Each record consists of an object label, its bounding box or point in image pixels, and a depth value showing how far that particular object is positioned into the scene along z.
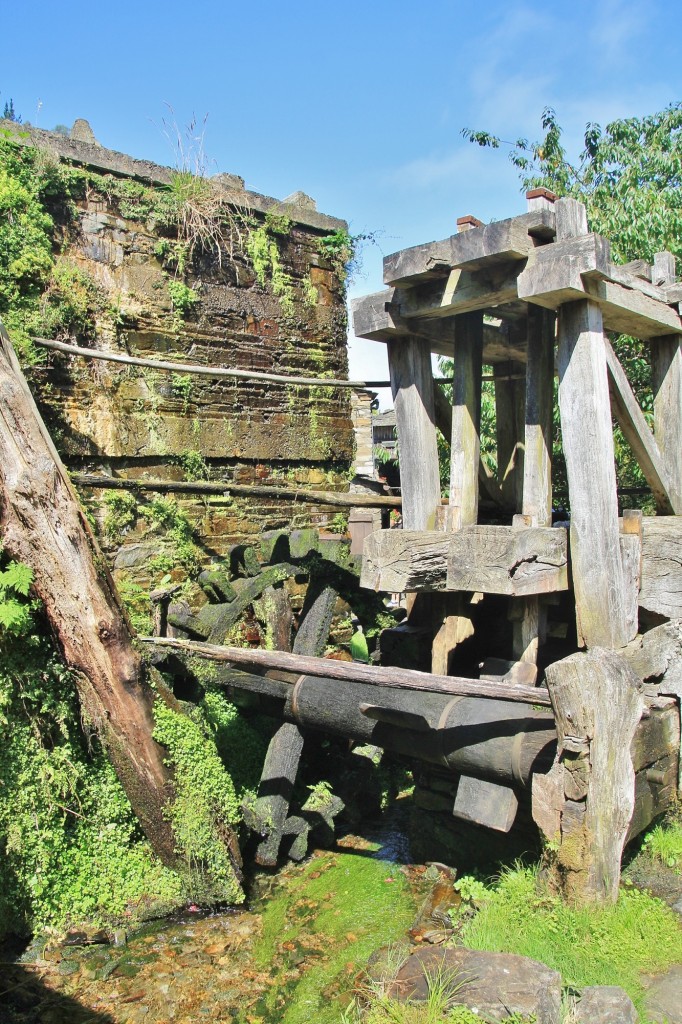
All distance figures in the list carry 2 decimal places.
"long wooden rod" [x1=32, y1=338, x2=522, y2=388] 5.27
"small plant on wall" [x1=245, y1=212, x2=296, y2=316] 7.21
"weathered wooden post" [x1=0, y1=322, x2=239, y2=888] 4.17
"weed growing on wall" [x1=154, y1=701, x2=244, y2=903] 4.55
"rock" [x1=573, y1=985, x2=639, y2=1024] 2.75
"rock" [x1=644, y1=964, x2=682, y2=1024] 2.91
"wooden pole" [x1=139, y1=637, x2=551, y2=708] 3.48
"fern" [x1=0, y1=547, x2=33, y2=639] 4.12
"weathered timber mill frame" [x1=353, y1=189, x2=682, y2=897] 3.43
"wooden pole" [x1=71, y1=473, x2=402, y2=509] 5.25
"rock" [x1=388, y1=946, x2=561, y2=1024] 2.81
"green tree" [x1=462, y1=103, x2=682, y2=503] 8.62
